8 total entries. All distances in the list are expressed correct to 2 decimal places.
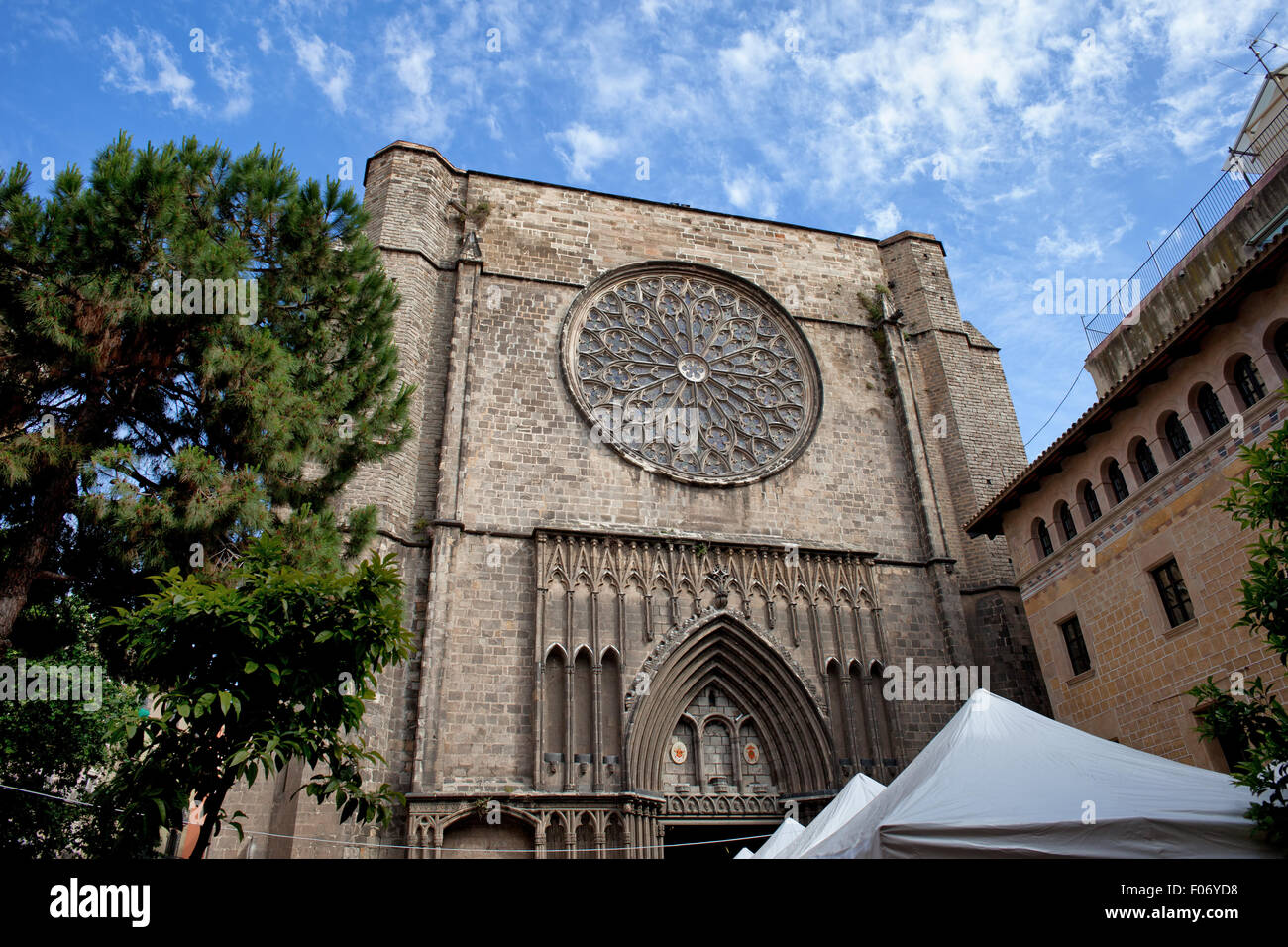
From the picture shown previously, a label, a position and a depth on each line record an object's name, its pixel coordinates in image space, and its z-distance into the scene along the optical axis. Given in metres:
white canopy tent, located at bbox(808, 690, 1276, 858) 4.28
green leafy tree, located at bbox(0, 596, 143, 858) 10.37
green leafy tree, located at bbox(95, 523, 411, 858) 6.20
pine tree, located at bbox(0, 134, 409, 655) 7.96
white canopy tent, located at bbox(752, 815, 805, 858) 9.34
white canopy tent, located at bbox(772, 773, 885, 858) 8.31
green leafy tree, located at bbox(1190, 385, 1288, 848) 4.84
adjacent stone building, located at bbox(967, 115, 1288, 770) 9.90
